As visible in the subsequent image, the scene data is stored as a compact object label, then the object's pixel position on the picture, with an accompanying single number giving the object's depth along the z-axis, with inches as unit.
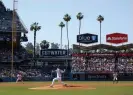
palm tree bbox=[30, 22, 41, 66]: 3560.3
